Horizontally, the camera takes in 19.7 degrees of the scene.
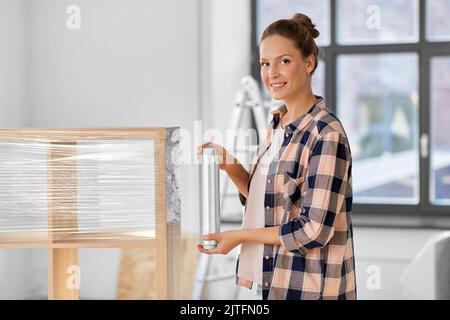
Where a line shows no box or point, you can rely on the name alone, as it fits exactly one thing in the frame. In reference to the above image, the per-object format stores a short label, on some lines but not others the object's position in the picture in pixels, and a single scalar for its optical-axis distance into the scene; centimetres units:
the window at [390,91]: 709
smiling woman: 253
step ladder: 665
